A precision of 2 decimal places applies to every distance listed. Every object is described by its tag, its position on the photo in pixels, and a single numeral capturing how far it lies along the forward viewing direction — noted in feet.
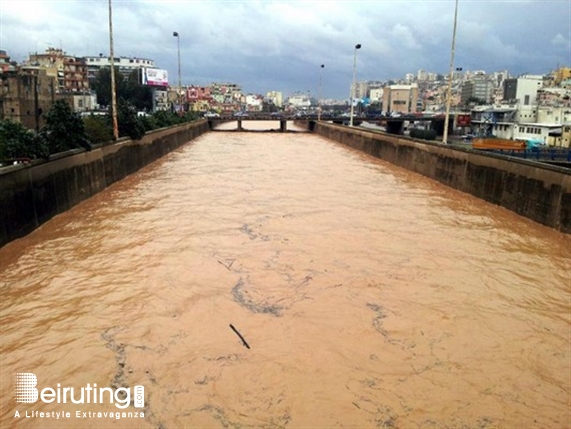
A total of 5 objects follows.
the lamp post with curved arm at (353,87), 151.43
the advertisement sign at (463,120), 286.87
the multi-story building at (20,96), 177.78
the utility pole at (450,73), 84.48
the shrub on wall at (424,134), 229.39
